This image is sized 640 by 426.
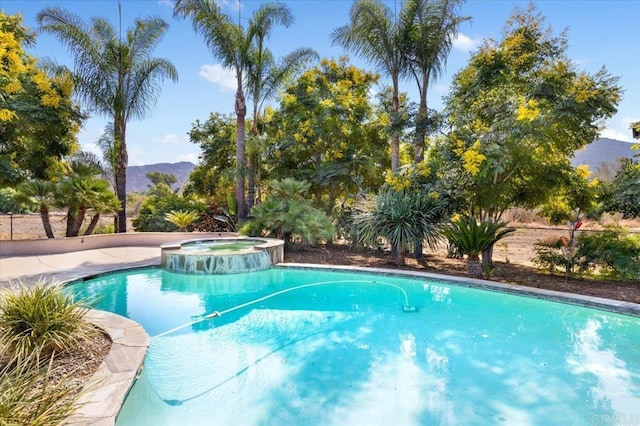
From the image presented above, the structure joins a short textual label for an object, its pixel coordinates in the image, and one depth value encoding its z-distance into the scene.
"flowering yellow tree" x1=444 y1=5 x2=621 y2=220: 7.70
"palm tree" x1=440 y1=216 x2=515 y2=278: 8.48
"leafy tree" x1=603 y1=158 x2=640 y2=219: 7.23
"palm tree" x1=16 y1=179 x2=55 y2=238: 10.66
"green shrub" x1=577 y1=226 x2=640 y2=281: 7.81
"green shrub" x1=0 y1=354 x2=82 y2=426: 2.35
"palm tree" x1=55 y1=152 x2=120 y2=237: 11.12
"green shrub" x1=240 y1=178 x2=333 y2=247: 11.16
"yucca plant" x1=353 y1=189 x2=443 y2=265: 9.03
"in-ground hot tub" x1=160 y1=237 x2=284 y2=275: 9.23
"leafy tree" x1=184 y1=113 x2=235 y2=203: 18.25
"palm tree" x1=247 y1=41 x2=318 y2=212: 13.78
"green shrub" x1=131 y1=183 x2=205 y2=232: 15.08
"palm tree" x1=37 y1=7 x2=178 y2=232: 12.52
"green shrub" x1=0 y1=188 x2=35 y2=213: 10.71
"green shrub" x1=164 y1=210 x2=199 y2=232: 14.34
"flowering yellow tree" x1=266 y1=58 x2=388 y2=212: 13.73
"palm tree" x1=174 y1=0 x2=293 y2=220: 12.82
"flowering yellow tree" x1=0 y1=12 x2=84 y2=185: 10.39
